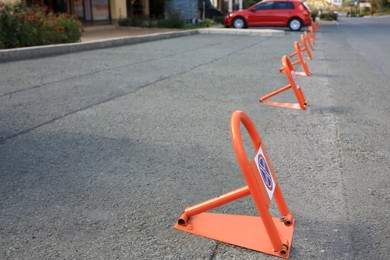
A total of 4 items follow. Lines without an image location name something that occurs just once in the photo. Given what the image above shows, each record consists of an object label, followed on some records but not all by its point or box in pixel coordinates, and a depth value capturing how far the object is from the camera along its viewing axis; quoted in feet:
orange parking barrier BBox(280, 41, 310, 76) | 29.71
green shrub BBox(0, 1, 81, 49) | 42.55
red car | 88.48
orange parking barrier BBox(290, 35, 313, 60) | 43.28
